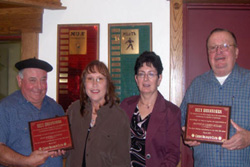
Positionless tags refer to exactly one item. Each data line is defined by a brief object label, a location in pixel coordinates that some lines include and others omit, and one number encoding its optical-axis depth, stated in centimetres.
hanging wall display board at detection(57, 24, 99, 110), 282
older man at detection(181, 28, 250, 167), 184
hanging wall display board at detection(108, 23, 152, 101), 272
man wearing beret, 176
